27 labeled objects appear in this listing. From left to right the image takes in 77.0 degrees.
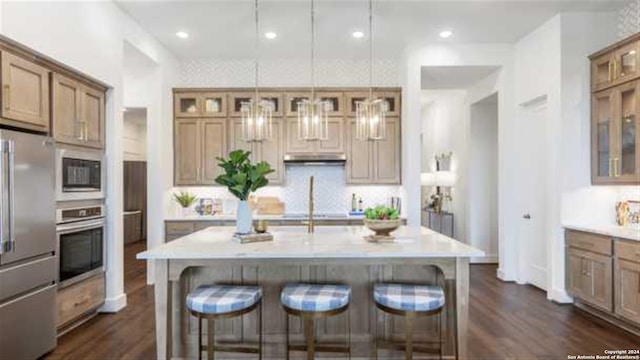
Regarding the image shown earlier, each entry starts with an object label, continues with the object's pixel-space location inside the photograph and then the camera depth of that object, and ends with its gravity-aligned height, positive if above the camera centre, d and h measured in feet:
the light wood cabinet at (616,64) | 12.32 +3.82
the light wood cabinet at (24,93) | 9.25 +2.17
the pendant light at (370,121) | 11.37 +1.73
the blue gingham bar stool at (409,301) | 7.93 -2.41
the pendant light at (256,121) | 11.48 +1.71
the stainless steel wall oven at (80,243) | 11.30 -1.87
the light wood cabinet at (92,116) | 12.50 +2.09
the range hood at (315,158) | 18.64 +1.06
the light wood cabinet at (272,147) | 18.99 +1.61
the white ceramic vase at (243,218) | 10.07 -0.93
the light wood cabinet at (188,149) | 19.04 +1.51
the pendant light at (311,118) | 11.28 +1.77
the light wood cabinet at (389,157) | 18.84 +1.12
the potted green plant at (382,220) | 9.59 -0.95
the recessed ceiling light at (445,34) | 16.26 +6.04
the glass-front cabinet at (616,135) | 12.46 +1.50
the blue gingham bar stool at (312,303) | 7.93 -2.43
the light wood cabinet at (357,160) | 18.92 +0.98
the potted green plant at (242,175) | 9.66 +0.14
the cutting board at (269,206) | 19.48 -1.22
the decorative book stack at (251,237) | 9.72 -1.39
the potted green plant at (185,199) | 19.04 -0.87
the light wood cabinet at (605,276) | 11.50 -2.99
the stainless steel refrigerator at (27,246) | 8.86 -1.54
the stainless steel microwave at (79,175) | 11.25 +0.20
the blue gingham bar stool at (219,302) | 7.91 -2.43
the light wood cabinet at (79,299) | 11.40 -3.58
